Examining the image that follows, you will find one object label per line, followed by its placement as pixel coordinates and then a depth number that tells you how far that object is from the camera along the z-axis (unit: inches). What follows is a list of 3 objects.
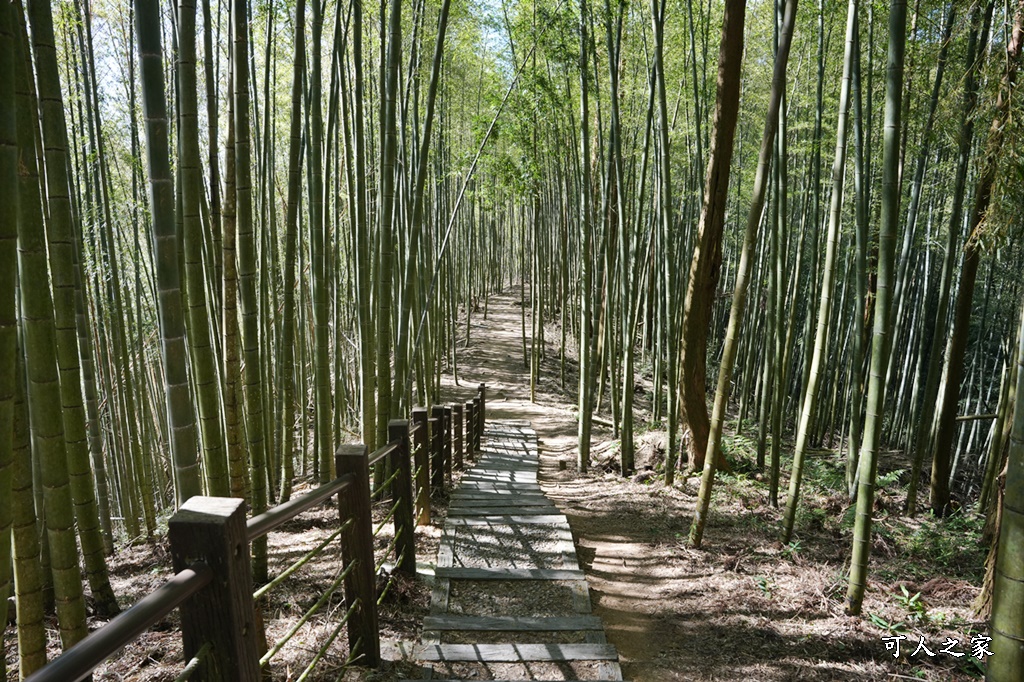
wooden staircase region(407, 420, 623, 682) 84.0
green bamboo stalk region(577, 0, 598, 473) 196.2
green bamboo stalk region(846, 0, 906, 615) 85.4
